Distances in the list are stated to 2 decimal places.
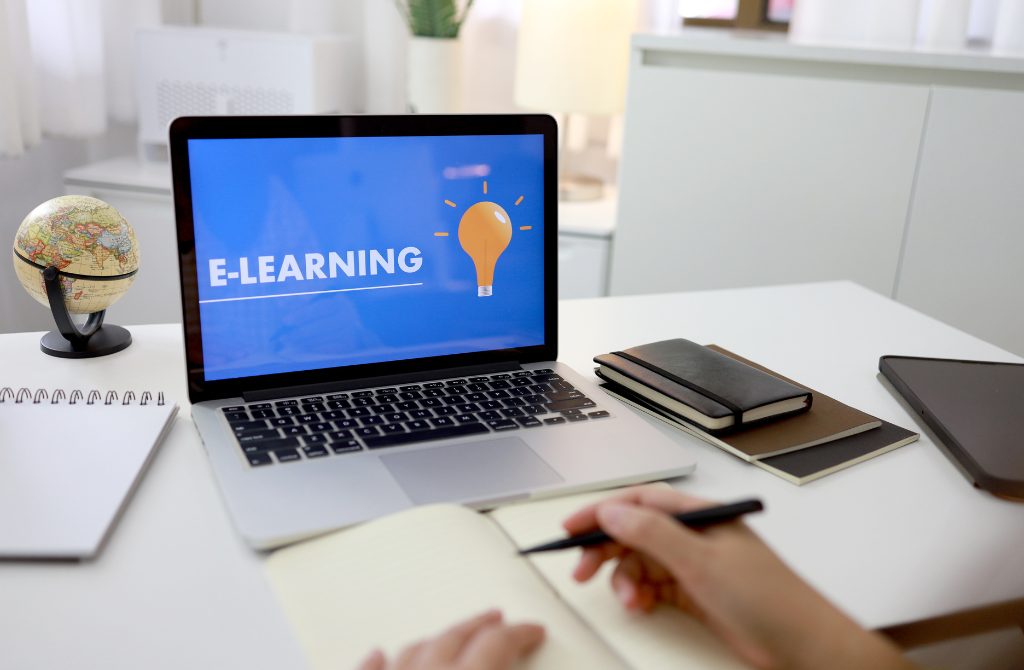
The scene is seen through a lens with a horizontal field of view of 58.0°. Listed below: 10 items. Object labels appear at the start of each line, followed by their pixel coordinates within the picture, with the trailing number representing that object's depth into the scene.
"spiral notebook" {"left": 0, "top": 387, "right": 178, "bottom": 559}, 0.63
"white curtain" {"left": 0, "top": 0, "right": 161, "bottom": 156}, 2.00
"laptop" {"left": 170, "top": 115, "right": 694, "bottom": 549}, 0.75
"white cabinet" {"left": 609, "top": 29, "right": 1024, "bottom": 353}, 1.95
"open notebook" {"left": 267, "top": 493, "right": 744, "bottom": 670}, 0.55
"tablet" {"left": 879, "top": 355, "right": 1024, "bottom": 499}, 0.80
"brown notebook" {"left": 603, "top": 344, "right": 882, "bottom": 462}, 0.83
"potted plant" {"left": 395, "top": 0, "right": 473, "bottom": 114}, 2.23
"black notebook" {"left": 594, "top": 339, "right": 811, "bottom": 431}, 0.85
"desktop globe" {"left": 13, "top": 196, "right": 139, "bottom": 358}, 0.97
